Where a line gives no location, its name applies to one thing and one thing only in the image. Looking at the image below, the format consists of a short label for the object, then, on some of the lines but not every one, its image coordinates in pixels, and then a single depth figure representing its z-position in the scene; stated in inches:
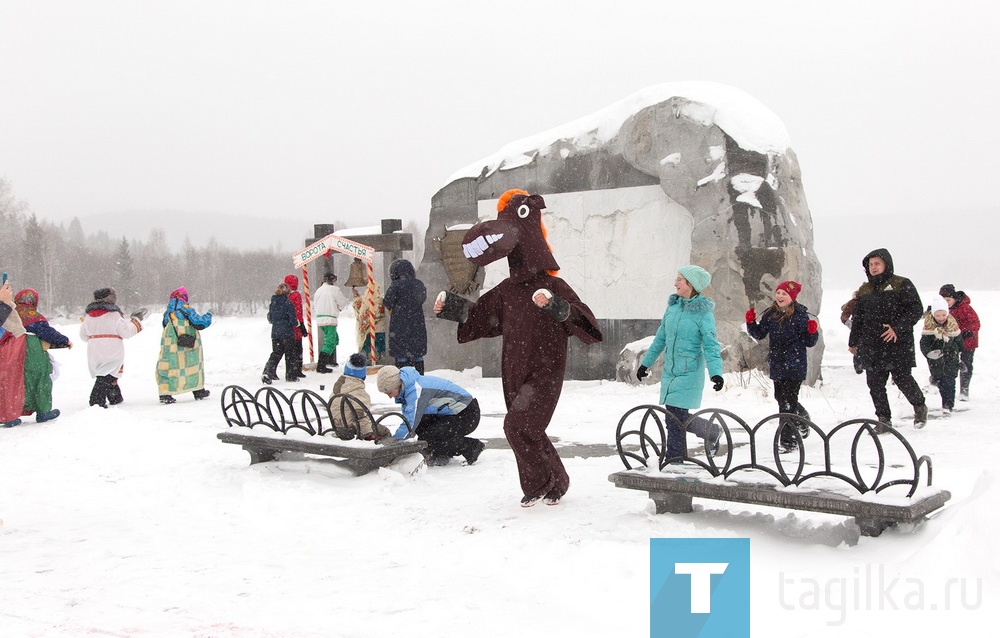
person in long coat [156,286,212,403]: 446.3
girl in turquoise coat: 228.4
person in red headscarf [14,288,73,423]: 398.3
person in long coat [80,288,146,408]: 426.9
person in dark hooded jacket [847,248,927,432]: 297.3
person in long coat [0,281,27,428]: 387.9
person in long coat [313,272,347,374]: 577.9
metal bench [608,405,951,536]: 165.5
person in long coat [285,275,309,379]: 536.4
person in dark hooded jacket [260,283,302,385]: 524.1
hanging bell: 617.3
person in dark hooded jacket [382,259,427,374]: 462.9
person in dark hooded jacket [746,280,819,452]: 278.1
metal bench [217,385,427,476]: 244.1
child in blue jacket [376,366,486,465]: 266.1
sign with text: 599.5
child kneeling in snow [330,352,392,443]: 252.8
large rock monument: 436.5
